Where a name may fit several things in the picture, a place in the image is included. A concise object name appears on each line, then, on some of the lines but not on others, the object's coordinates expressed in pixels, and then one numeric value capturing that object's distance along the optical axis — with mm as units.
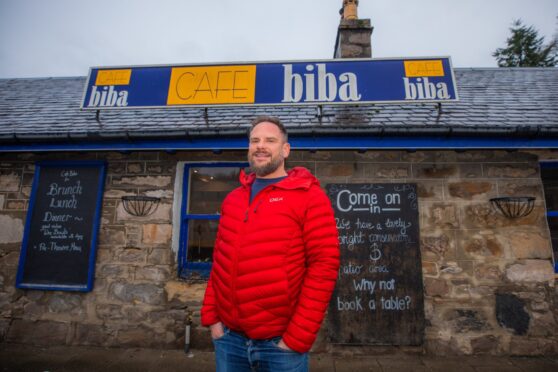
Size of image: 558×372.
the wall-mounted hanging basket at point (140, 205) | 3541
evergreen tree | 17328
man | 1372
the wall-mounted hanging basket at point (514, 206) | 3243
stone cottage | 3281
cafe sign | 3713
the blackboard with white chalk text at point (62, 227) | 3598
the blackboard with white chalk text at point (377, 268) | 3283
